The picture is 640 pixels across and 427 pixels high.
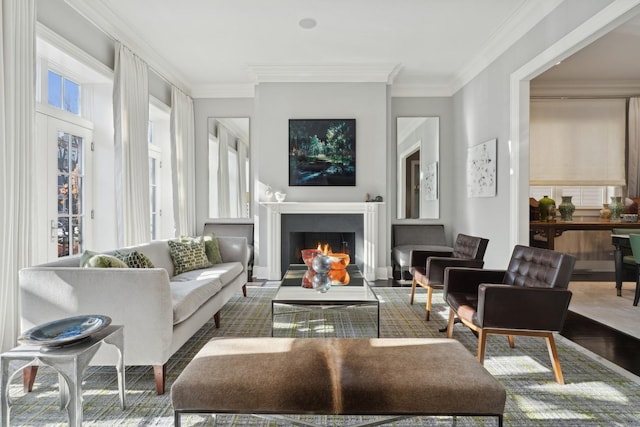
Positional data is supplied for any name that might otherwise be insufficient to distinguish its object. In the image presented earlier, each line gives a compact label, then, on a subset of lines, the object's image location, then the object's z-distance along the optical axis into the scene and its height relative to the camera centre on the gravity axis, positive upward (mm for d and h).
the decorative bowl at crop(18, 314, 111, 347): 1554 -547
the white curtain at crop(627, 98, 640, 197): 5402 +1055
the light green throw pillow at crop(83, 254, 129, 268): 2262 -325
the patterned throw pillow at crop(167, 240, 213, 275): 3680 -471
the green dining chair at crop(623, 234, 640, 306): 3806 -452
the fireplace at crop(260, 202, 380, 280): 5215 -201
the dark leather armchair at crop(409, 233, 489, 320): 3430 -503
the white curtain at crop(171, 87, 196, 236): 5281 +751
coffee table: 2582 -1033
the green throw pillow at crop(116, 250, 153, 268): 2669 -360
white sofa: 2098 -532
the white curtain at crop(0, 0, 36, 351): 2473 +442
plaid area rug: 1822 -1054
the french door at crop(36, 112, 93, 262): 3309 +255
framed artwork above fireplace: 5301 +860
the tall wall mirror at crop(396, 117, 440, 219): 5906 +754
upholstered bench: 1379 -689
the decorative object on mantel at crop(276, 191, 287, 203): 5215 +192
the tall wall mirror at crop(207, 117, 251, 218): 5973 +719
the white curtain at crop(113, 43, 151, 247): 3908 +725
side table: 1525 -650
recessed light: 3896 +2051
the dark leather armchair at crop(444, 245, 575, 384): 2217 -602
